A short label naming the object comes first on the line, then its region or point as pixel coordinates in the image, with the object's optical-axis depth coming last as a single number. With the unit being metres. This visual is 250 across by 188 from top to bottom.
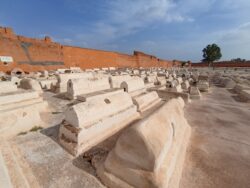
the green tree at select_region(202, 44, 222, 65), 56.91
